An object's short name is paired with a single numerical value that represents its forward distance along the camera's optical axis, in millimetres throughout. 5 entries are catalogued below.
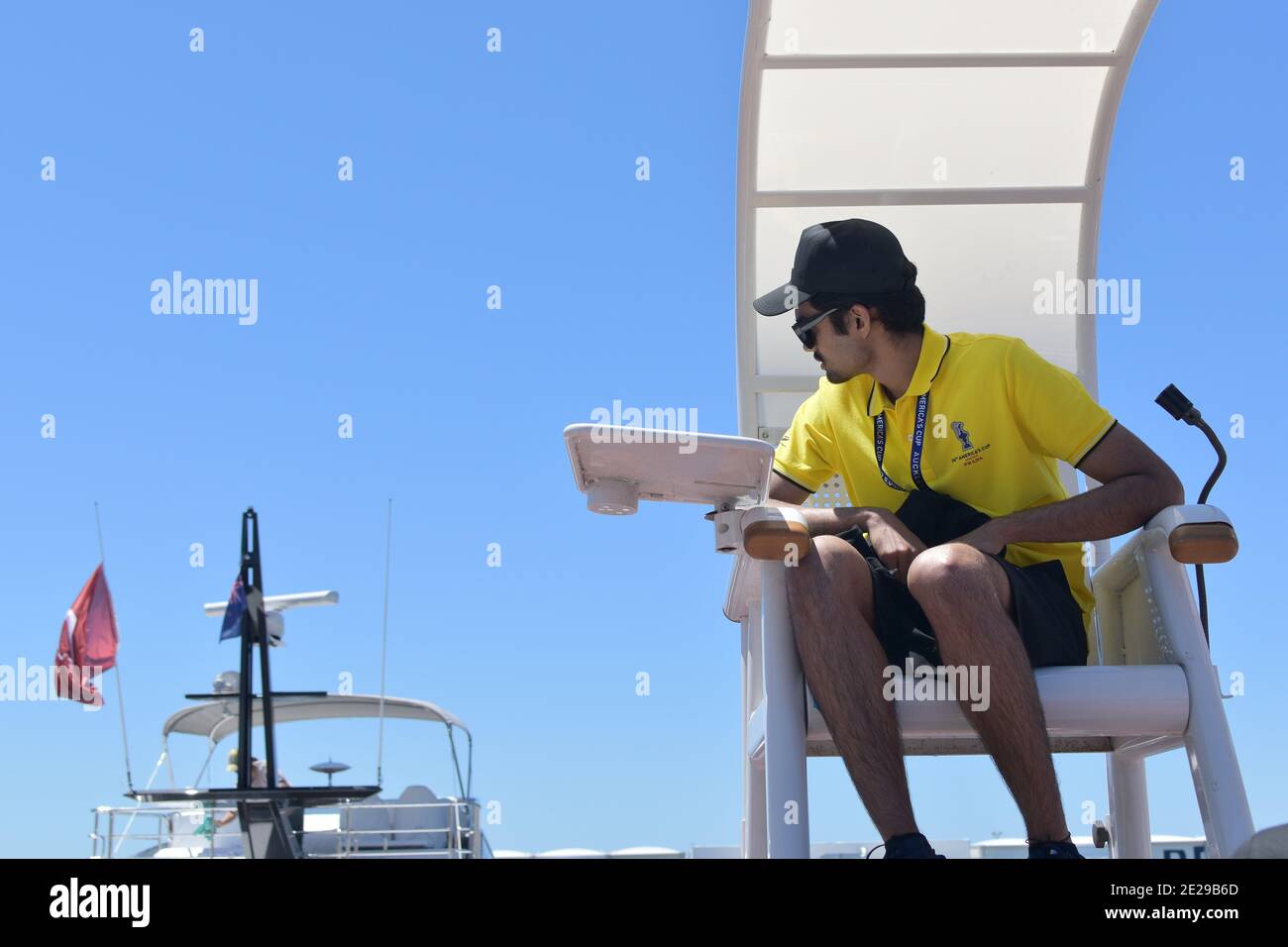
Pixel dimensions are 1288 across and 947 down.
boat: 9047
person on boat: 12211
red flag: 14297
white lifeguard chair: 3977
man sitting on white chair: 2363
